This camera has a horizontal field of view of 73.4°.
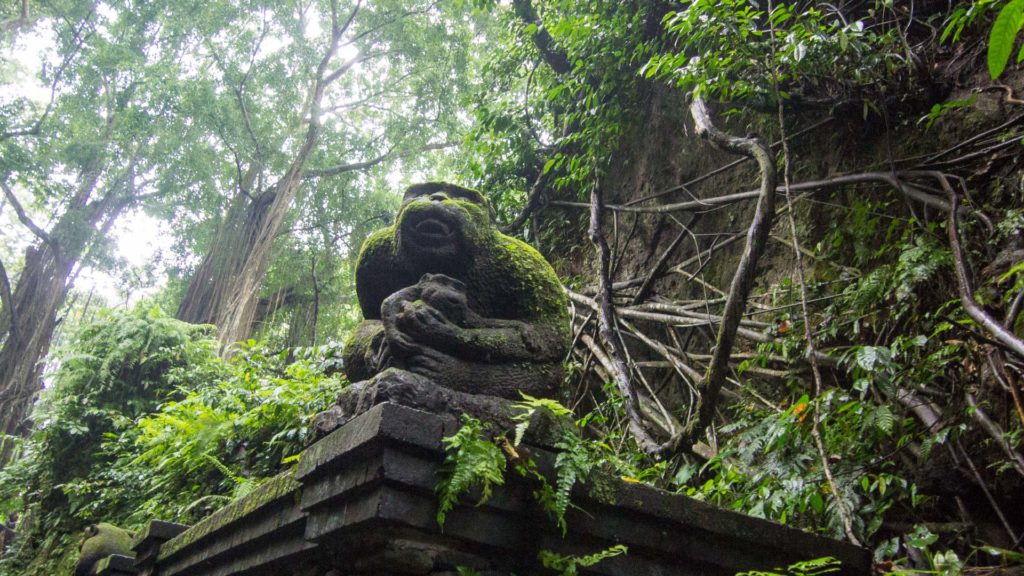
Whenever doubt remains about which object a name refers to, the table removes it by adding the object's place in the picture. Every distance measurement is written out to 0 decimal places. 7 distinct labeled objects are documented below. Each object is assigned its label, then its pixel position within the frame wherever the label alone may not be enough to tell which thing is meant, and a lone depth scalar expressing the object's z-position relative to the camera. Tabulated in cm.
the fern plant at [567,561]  207
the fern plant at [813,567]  210
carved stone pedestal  200
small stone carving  442
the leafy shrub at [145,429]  498
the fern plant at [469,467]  196
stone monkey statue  246
